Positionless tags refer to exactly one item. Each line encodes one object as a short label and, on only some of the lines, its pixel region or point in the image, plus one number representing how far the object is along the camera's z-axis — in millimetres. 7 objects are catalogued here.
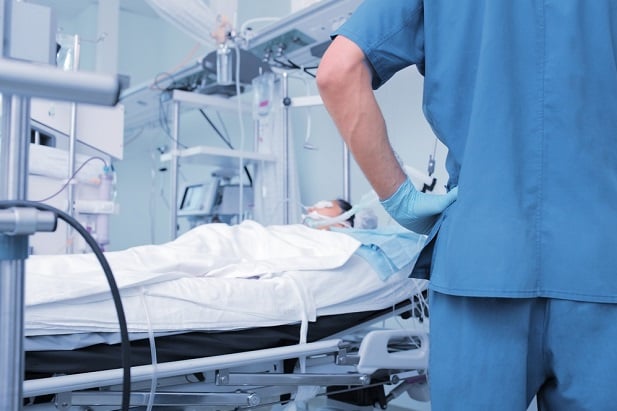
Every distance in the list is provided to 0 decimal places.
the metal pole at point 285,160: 3102
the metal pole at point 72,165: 2338
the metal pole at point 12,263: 455
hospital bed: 1194
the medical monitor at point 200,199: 3672
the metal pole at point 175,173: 3059
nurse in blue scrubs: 837
